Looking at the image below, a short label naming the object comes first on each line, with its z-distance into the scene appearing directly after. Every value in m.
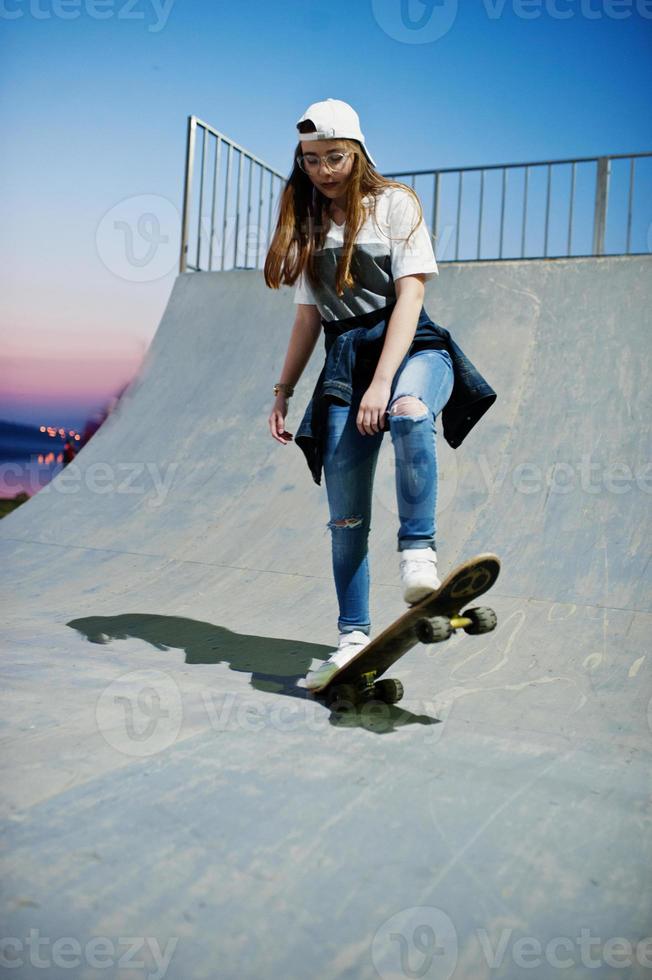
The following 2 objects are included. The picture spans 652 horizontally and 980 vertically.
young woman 2.07
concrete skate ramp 1.13
